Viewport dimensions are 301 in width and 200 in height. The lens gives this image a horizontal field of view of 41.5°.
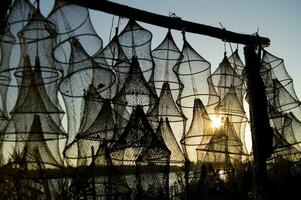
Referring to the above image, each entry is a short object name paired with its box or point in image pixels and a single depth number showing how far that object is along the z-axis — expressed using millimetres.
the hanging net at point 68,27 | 4562
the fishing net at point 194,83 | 6195
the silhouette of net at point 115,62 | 4857
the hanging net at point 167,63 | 6070
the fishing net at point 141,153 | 4230
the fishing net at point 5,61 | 4299
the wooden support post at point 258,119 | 5410
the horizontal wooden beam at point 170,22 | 4770
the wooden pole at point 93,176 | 4062
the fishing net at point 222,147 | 5777
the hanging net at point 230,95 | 6312
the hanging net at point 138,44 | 5414
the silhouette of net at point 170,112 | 5800
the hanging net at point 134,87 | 4723
